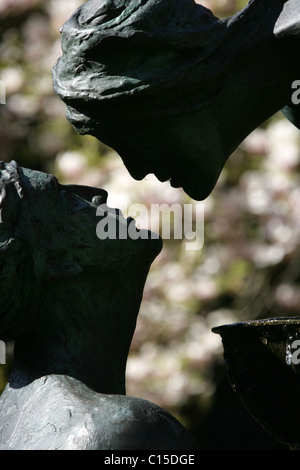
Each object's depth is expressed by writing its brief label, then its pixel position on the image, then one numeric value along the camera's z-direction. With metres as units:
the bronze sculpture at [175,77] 4.47
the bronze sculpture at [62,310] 4.42
